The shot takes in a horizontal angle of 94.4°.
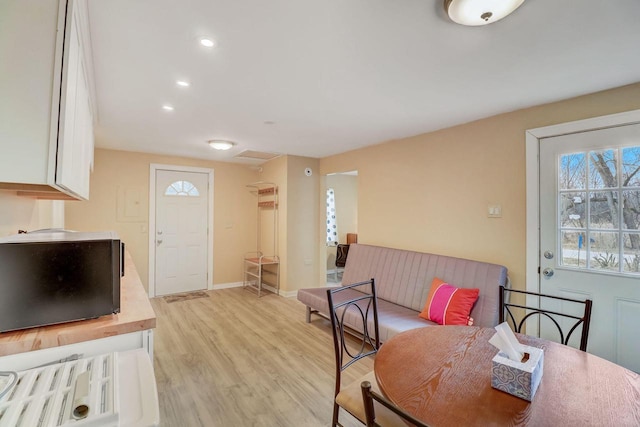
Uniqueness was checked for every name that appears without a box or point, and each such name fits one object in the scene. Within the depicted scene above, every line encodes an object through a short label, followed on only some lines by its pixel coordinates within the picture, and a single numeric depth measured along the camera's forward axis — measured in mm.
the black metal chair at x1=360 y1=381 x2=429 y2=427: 749
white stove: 766
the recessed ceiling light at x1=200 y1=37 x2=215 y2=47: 1656
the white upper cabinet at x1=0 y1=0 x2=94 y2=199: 934
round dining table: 963
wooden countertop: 1081
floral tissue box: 1040
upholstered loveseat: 2582
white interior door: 4902
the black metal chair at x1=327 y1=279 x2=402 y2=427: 1419
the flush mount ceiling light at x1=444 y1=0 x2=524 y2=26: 1286
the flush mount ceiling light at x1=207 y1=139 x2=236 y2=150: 3869
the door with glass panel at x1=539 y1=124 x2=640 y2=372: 2154
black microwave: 1115
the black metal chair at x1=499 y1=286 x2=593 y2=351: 1553
